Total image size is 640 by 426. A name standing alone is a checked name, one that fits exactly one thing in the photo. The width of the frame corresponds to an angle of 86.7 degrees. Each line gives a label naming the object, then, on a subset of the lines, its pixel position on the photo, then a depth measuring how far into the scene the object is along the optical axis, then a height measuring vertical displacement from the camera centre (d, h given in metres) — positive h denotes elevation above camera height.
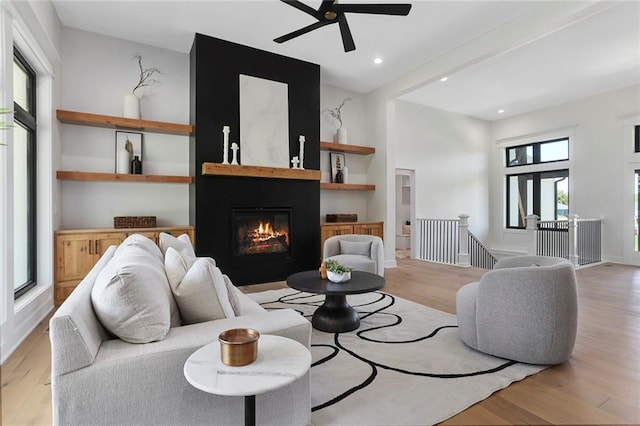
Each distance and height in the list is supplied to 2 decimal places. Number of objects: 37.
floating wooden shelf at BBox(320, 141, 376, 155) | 6.09 +1.18
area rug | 1.86 -1.09
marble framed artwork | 4.96 +1.35
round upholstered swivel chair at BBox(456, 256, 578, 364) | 2.33 -0.72
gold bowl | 1.24 -0.51
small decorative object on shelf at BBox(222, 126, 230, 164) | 4.69 +0.92
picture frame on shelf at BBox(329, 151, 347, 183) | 6.46 +0.94
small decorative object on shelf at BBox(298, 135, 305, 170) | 5.31 +0.95
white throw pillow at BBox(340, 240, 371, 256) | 5.02 -0.54
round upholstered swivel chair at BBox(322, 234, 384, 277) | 4.54 -0.60
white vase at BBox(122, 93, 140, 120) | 4.54 +1.41
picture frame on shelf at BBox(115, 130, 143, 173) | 4.49 +0.88
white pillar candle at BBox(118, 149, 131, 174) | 4.49 +0.67
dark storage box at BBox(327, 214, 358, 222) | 6.16 -0.11
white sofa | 1.23 -0.64
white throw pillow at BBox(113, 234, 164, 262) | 2.34 -0.23
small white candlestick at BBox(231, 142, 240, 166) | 4.72 +0.84
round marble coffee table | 1.13 -0.57
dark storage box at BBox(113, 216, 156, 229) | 4.34 -0.13
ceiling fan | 3.04 +1.86
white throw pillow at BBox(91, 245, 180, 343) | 1.40 -0.39
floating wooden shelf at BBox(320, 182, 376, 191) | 6.01 +0.46
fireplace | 4.96 -0.34
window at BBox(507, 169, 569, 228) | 7.86 +0.36
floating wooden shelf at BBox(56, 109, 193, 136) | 4.13 +1.17
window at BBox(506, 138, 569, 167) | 7.84 +1.41
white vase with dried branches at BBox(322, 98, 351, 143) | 6.35 +1.79
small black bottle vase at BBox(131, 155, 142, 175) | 4.59 +0.62
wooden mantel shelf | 4.52 +0.58
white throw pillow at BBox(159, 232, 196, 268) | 3.05 -0.30
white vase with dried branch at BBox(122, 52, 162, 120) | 4.54 +1.65
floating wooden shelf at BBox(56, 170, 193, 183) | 4.12 +0.46
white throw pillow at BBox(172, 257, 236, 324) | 1.71 -0.42
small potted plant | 3.15 -0.58
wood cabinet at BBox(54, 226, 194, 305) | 3.88 -0.46
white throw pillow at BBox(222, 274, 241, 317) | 1.94 -0.51
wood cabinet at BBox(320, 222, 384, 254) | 5.79 -0.31
